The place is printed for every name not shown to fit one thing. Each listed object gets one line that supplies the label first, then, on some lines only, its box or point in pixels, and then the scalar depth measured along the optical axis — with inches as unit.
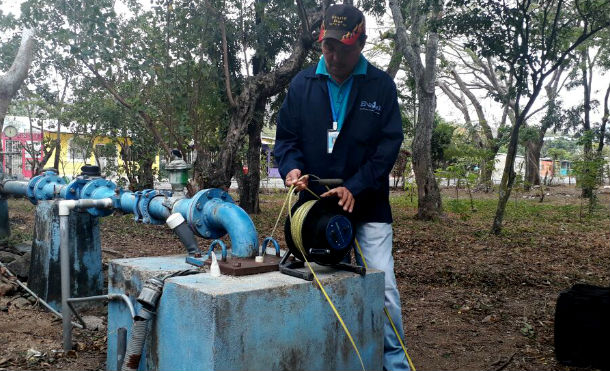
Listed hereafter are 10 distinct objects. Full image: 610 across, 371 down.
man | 113.0
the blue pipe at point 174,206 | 111.9
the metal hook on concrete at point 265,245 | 113.9
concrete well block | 87.2
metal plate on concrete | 102.8
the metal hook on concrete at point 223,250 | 109.4
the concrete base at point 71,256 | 182.5
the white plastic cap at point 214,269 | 103.0
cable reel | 100.0
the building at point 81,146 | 525.3
